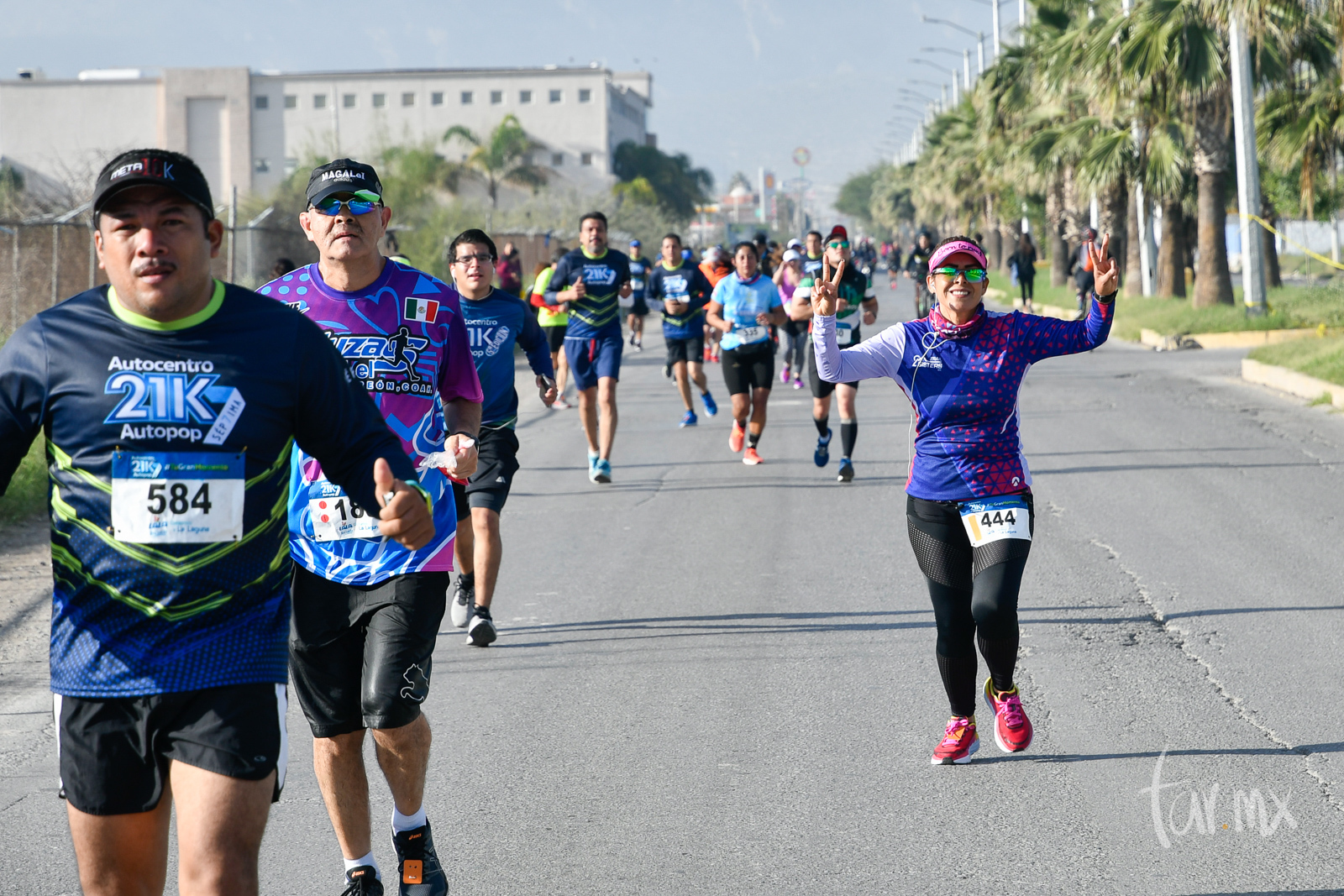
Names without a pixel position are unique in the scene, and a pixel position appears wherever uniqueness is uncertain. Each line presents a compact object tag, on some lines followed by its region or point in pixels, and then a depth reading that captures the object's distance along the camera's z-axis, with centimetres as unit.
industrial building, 10550
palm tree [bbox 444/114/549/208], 8950
